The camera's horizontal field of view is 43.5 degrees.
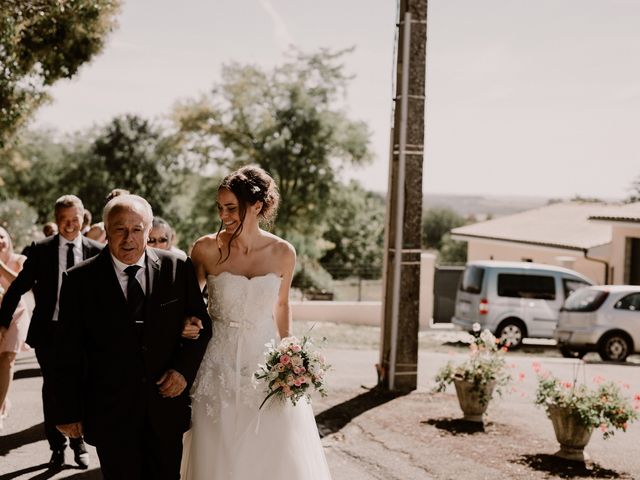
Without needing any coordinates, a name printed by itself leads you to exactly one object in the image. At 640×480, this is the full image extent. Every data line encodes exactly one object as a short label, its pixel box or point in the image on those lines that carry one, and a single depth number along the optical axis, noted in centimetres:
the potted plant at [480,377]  851
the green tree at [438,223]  10781
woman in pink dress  705
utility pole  980
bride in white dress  474
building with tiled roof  2612
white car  1689
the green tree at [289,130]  4438
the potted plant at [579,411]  716
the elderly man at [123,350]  407
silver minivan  1947
